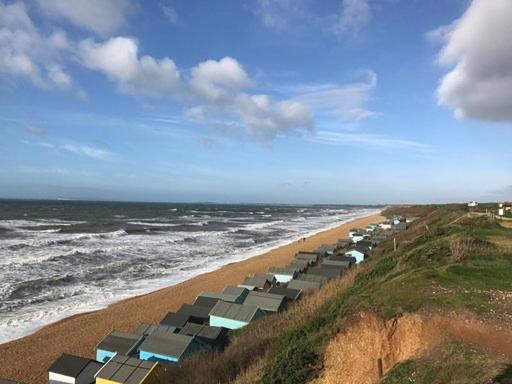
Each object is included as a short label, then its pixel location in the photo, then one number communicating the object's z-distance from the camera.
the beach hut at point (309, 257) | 36.03
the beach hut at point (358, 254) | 36.42
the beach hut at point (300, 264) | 32.63
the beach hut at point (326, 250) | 40.76
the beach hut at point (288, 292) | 23.02
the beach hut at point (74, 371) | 14.18
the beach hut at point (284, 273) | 29.33
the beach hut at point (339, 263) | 31.53
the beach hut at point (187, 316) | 19.55
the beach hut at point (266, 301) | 21.03
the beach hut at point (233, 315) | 19.75
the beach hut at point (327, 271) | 28.09
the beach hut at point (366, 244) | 42.95
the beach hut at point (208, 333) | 17.19
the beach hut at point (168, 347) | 15.52
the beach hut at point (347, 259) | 33.50
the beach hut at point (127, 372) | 12.98
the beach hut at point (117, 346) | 16.16
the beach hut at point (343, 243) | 45.89
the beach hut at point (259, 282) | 27.05
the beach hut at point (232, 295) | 22.83
